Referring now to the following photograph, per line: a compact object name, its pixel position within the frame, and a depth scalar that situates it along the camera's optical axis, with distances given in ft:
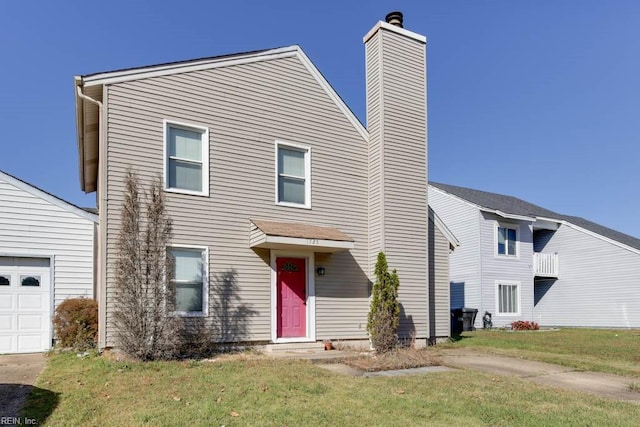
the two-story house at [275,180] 32.09
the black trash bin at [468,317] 63.05
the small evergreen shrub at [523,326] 71.13
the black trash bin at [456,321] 62.80
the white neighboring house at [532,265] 71.46
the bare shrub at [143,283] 27.37
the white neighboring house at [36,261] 36.27
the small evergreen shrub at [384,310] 34.24
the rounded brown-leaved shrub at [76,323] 34.81
